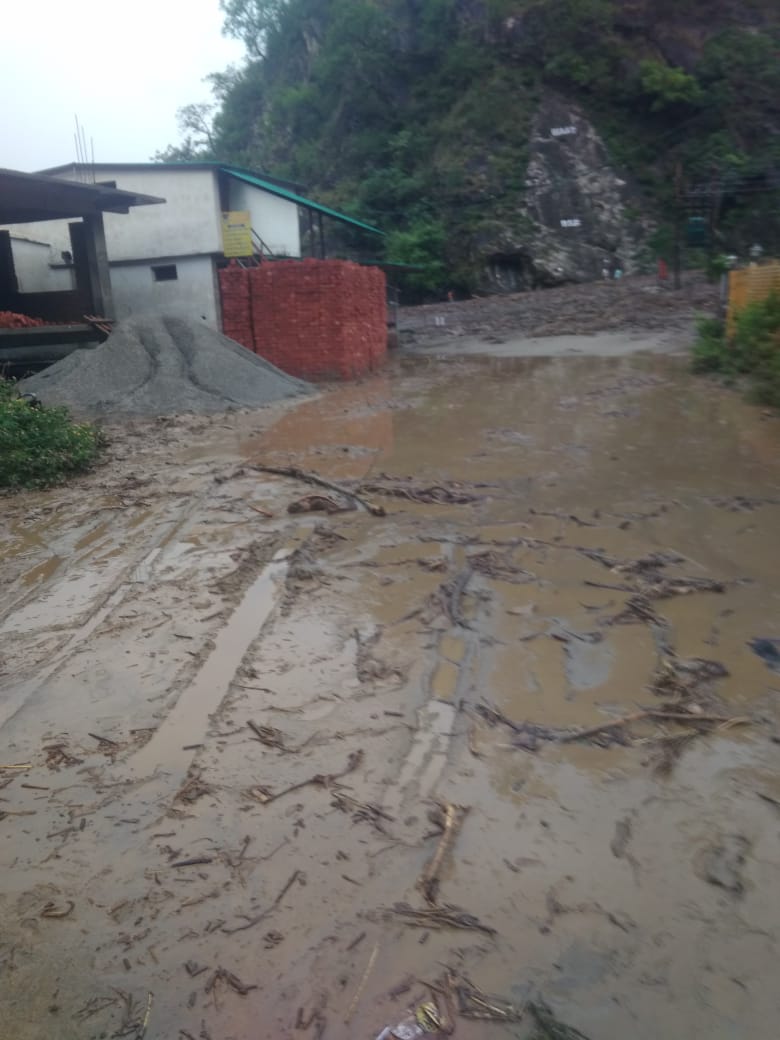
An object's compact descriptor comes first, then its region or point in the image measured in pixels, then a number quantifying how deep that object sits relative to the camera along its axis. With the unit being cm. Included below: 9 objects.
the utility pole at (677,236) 2666
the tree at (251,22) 5325
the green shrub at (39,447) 897
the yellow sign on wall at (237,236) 2055
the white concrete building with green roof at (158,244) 2027
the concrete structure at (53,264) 1523
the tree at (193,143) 5491
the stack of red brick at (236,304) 1700
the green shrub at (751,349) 1178
